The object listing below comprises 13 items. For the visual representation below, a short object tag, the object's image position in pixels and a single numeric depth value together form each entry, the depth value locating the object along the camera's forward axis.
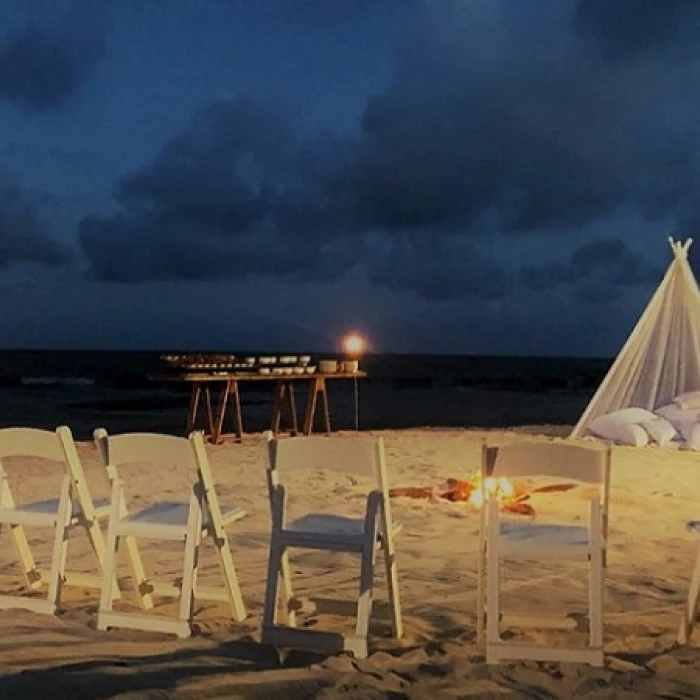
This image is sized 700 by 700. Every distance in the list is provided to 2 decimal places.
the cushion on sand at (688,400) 10.08
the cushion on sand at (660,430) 10.07
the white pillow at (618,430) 10.03
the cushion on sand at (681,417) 10.05
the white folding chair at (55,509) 3.80
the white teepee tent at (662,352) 10.33
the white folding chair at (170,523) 3.58
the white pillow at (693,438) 9.84
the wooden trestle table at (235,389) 9.89
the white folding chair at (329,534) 3.41
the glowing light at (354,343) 10.20
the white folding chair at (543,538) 3.30
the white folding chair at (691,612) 3.60
